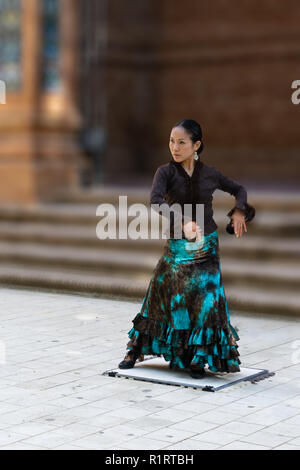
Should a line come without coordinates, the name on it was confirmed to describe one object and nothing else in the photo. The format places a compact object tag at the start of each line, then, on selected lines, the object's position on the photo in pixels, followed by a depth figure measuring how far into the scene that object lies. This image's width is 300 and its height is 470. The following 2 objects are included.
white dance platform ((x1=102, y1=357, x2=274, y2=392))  12.42
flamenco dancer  12.41
